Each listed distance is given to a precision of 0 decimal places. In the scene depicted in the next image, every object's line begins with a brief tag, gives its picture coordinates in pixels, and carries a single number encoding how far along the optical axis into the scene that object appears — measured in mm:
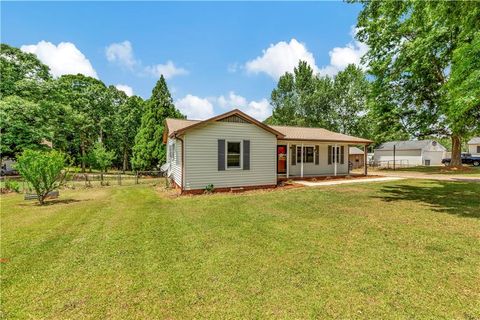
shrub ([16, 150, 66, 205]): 9422
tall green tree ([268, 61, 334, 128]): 39688
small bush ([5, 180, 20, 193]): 13116
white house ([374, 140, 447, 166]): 42031
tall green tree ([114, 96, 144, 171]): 31847
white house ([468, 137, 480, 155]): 50031
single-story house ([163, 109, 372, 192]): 11500
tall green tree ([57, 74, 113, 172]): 29500
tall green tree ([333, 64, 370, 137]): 38938
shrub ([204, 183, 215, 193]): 11812
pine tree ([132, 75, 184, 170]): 24359
